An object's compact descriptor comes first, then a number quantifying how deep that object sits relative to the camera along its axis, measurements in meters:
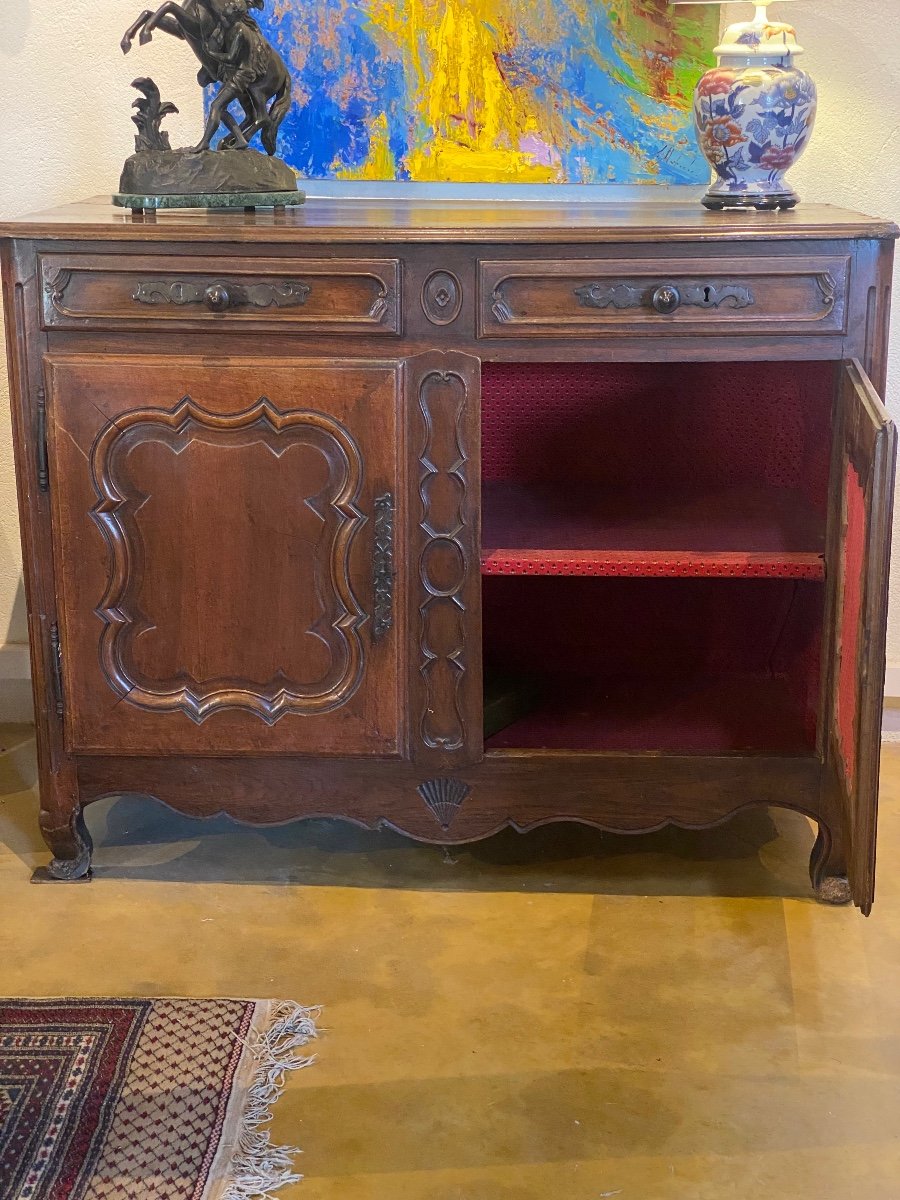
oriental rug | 1.52
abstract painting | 2.47
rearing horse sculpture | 2.14
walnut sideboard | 1.93
